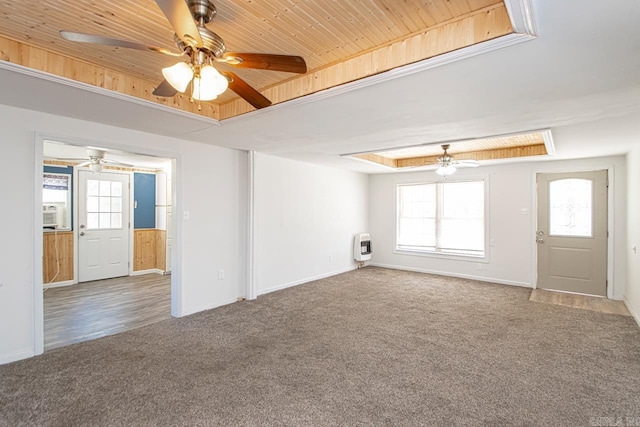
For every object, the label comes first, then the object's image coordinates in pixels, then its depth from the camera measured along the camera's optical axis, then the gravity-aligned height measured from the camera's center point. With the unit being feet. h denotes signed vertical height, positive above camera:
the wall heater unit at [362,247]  23.93 -2.66
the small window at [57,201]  18.40 +0.61
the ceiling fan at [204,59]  5.21 +2.72
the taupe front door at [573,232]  16.93 -1.03
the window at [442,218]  21.33 -0.37
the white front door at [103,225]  19.51 -0.90
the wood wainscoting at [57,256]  17.97 -2.60
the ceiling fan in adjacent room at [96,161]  16.25 +2.91
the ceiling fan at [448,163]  17.20 +2.72
